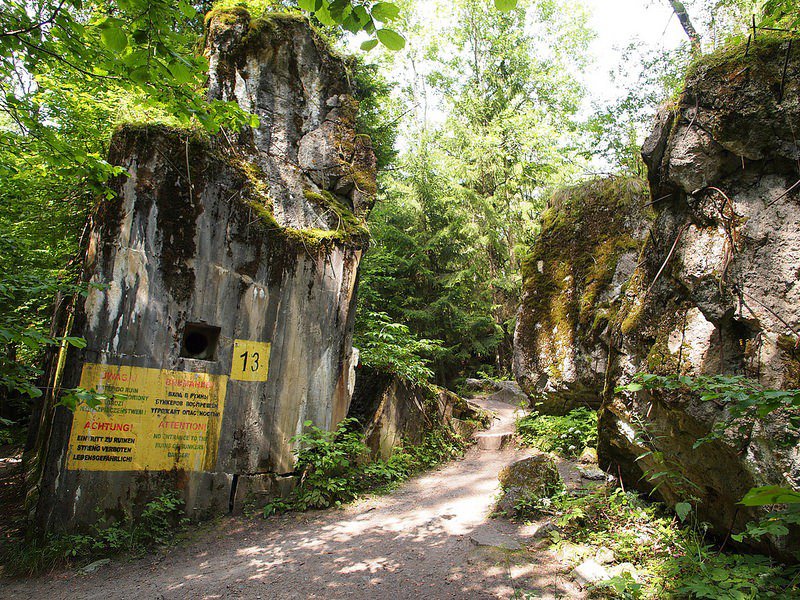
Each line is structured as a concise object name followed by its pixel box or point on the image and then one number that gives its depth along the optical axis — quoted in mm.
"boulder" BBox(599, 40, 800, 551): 3424
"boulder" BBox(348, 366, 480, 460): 8258
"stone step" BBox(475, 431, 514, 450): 9750
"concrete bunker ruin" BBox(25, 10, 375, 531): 5348
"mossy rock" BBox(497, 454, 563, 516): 5477
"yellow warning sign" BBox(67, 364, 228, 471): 5219
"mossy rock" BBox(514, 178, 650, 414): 8197
